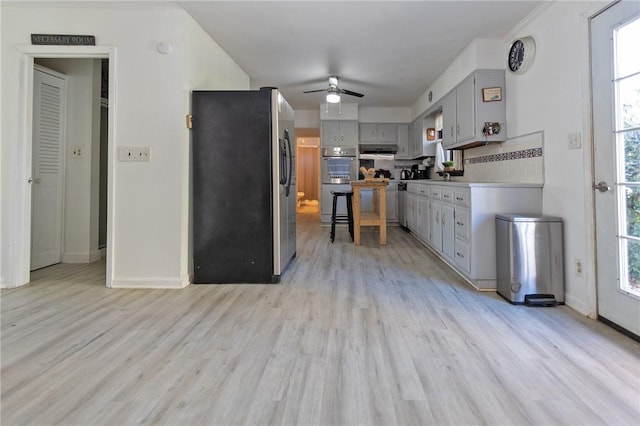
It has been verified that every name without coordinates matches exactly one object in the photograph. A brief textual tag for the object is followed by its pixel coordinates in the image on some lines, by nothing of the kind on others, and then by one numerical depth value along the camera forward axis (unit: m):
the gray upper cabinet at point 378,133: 7.18
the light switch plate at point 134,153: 2.90
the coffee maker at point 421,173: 6.58
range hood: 7.16
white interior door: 3.57
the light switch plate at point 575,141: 2.30
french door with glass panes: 1.89
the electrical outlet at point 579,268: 2.33
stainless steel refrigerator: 2.99
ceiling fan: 4.96
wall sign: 2.91
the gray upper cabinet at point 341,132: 7.02
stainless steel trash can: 2.46
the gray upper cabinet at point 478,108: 3.50
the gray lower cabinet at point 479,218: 2.79
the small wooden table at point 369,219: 4.70
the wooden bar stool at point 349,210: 5.09
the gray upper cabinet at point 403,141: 7.17
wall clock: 2.98
